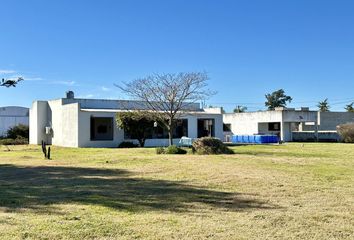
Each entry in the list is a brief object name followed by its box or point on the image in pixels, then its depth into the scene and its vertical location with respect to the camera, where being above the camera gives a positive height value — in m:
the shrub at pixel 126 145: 39.81 -0.58
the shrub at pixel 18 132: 56.25 +0.79
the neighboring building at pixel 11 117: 65.19 +3.11
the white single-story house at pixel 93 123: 41.16 +1.52
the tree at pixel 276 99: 110.31 +9.47
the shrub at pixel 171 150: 26.00 -0.67
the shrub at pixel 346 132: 54.19 +0.74
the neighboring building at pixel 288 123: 58.91 +2.11
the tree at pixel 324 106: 99.80 +7.07
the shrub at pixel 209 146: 25.07 -0.43
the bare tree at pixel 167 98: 32.94 +3.03
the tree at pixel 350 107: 91.64 +6.24
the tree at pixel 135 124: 39.62 +1.24
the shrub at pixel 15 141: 47.23 -0.29
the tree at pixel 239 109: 93.48 +6.23
